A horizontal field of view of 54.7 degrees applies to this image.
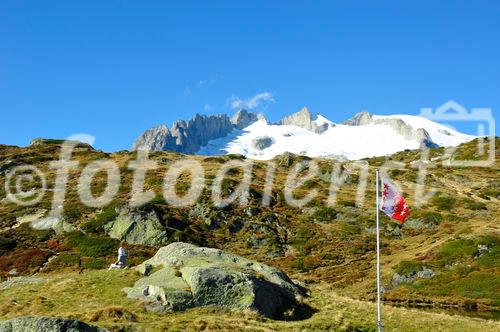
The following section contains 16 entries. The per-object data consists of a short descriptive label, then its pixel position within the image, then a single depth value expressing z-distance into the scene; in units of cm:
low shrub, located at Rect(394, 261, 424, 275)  6625
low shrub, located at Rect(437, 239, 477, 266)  6800
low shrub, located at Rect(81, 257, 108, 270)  6799
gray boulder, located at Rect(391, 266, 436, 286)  6506
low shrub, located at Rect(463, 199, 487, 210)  9947
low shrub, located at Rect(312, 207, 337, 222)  9650
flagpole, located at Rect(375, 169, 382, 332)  2834
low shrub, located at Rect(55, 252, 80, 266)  6918
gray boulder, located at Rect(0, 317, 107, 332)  2133
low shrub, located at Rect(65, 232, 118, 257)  7400
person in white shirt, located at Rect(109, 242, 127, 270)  4028
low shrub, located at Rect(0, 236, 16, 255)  7369
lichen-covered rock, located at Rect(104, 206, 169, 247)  7962
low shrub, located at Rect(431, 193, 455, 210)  10212
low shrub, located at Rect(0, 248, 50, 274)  6762
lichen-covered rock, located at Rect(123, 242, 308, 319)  2914
